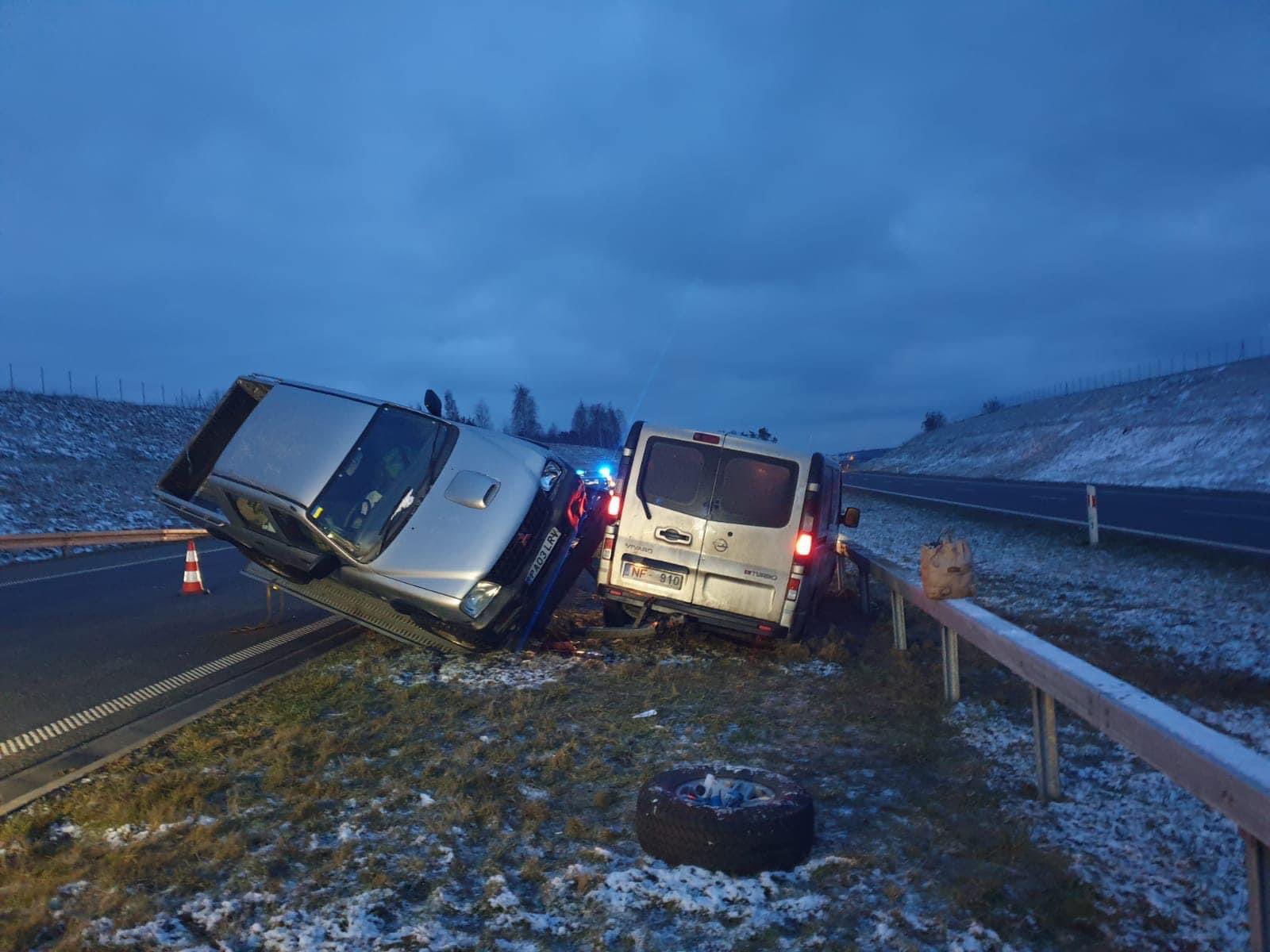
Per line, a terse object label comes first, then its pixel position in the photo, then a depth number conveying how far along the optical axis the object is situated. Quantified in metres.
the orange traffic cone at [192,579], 12.28
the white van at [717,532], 8.52
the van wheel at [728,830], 4.05
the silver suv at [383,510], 7.27
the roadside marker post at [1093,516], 16.45
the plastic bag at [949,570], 6.96
